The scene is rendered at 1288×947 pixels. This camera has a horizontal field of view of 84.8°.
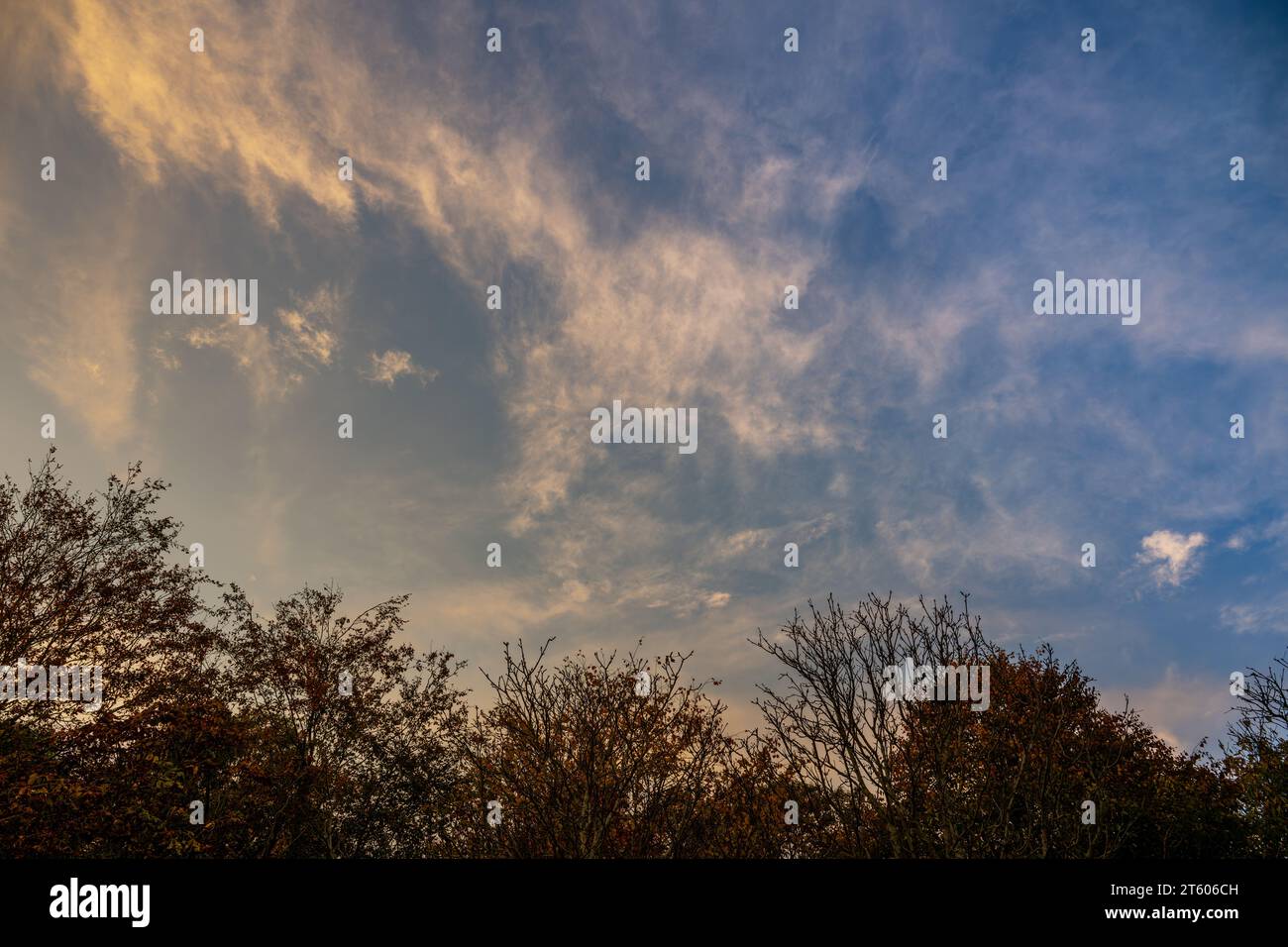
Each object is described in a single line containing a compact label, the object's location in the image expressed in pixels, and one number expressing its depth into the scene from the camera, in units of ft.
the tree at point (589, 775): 43.27
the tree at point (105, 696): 55.77
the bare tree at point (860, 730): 42.70
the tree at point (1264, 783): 69.15
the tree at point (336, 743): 82.99
